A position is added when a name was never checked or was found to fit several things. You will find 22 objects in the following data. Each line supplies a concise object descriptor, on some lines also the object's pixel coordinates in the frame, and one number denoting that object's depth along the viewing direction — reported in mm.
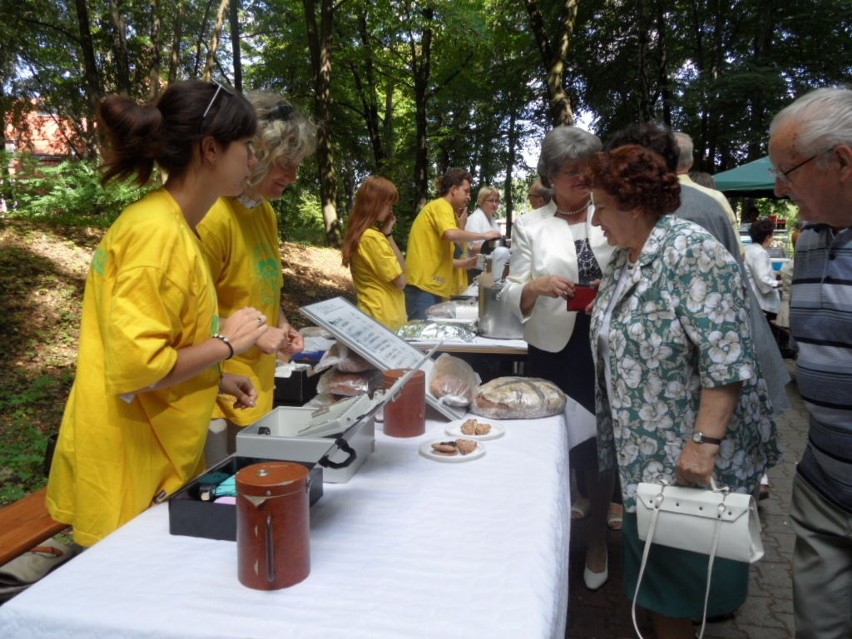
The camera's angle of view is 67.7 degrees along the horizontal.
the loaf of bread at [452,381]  2111
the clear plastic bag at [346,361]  2094
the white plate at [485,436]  1857
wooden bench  1691
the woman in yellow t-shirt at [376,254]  4074
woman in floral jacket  1647
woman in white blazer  2469
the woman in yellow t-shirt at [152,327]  1246
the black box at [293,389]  2867
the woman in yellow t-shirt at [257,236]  1878
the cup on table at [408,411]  1871
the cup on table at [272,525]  1037
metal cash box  1320
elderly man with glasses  1466
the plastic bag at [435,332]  3174
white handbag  1511
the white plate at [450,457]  1673
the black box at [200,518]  1236
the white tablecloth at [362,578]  1000
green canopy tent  8891
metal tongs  1366
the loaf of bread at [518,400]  2047
